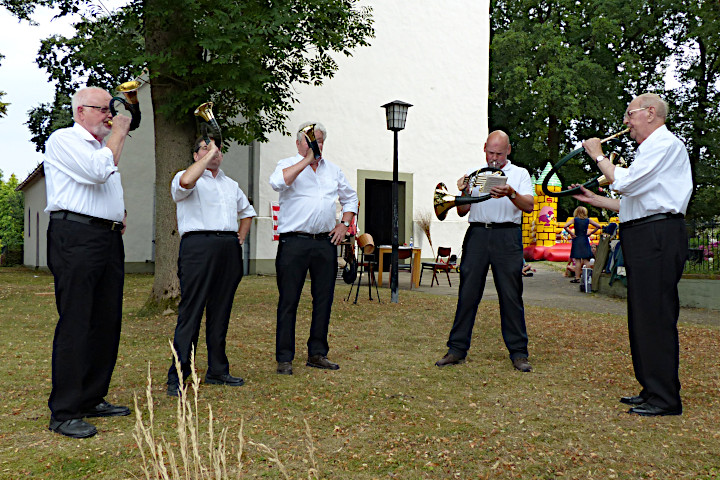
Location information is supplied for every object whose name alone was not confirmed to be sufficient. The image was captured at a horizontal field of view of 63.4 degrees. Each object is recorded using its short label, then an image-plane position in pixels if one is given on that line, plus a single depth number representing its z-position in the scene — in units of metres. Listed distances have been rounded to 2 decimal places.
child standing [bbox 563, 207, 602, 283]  12.19
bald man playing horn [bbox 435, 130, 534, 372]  5.04
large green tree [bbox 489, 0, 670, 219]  22.48
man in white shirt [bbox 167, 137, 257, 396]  4.06
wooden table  10.95
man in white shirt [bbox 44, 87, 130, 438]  3.27
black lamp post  9.88
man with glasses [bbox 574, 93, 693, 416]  3.74
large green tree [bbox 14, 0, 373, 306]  6.85
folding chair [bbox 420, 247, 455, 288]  11.69
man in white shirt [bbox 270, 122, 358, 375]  4.73
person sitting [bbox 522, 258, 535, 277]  14.75
